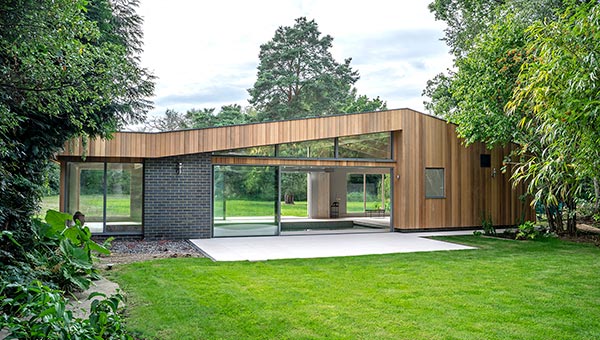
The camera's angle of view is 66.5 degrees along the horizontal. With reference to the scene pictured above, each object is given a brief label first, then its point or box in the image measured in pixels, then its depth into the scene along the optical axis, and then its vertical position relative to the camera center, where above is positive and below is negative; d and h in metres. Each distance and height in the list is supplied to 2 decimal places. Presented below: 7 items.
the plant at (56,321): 3.21 -1.03
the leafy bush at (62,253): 5.31 -0.82
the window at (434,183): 13.88 +0.10
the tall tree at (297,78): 29.03 +6.96
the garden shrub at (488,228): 12.95 -1.19
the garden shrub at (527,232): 12.31 -1.26
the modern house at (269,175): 11.34 +0.32
